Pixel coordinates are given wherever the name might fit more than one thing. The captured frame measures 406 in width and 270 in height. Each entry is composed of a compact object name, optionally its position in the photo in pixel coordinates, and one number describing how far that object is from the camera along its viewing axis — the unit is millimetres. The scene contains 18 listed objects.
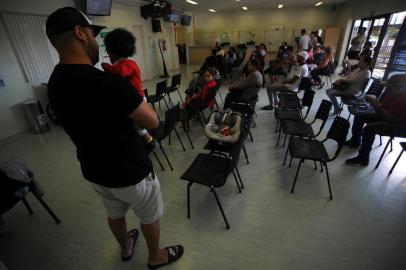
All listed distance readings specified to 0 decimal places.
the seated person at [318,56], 7670
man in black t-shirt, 909
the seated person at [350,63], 6954
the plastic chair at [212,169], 1888
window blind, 3967
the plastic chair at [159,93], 4441
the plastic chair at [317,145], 2225
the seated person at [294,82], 4430
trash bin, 4172
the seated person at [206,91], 3811
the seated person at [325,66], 6270
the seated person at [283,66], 6812
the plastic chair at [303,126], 2777
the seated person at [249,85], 4090
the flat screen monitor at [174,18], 9220
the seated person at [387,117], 2418
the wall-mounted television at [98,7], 5109
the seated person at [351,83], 3740
